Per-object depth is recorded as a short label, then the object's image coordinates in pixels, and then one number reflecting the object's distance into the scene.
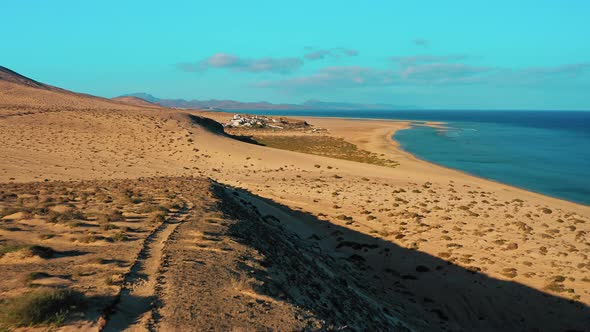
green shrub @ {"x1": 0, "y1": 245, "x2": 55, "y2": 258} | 8.38
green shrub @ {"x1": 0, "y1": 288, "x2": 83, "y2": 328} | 5.92
